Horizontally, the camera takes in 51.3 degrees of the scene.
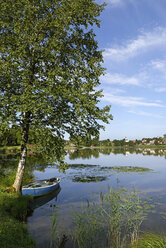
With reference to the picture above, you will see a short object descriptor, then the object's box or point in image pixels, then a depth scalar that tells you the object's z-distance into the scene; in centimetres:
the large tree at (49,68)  1238
